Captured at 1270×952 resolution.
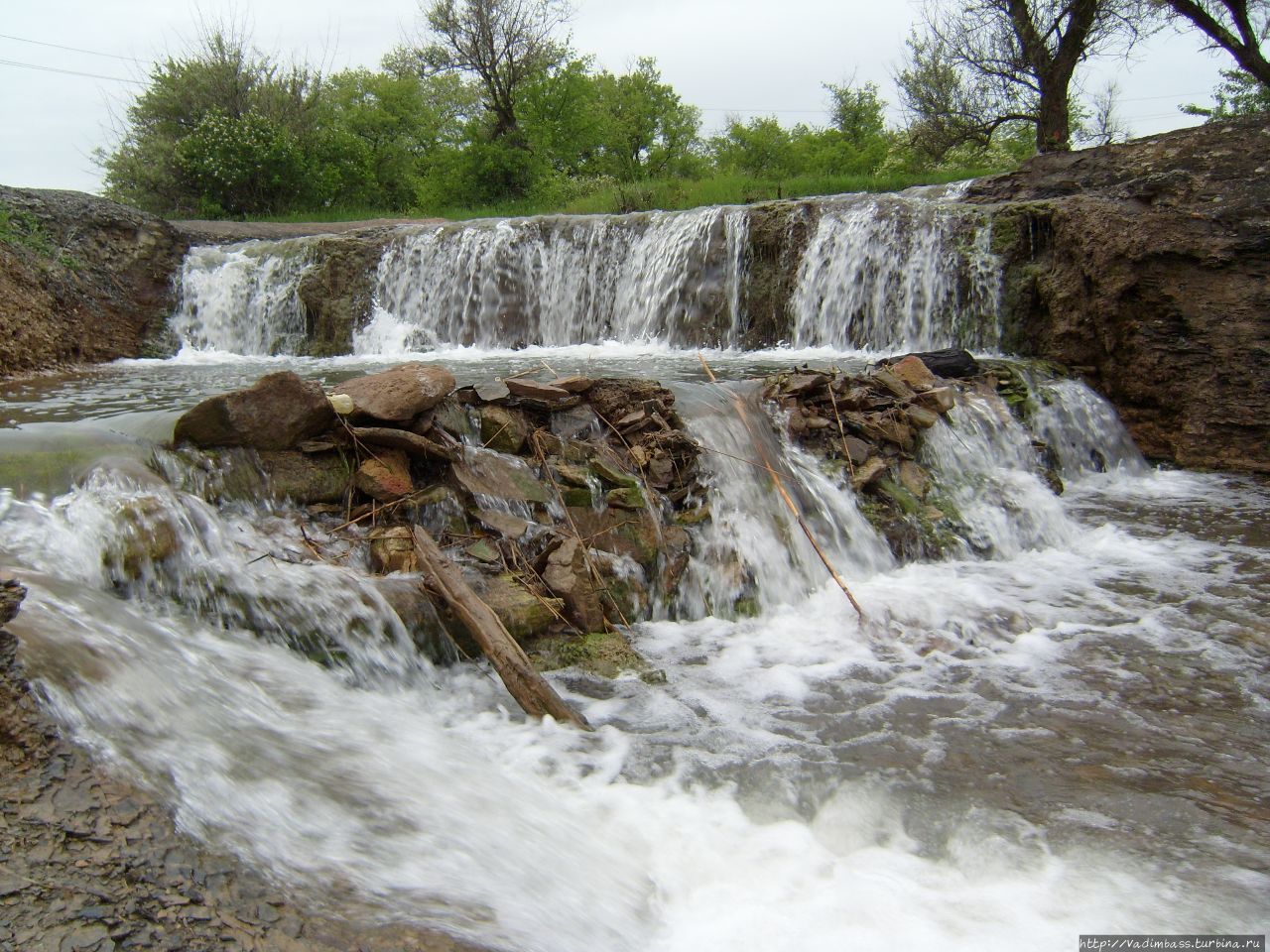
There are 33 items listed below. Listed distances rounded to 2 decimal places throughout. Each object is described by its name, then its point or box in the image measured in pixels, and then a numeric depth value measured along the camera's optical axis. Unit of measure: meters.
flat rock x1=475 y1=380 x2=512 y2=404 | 4.49
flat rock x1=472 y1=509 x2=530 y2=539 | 3.92
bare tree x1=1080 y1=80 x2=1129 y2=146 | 25.13
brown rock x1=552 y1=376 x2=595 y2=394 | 4.74
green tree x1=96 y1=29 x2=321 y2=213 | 18.03
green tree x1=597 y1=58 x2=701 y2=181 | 35.78
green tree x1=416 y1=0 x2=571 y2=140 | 23.94
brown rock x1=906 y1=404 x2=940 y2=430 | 5.57
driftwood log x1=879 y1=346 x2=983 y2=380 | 6.48
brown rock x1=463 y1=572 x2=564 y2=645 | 3.51
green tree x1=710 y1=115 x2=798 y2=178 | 37.84
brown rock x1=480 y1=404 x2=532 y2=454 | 4.41
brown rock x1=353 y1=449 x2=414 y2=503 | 3.91
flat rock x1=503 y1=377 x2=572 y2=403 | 4.58
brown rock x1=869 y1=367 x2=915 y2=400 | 5.67
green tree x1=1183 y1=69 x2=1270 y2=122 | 22.56
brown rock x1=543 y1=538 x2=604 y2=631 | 3.70
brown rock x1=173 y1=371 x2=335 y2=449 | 3.73
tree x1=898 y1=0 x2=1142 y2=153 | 15.61
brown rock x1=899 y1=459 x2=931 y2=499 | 5.22
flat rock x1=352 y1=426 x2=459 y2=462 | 3.97
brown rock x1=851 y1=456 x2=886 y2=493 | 5.01
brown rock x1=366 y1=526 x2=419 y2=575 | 3.61
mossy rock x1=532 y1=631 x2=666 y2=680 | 3.47
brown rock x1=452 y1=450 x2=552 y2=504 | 4.07
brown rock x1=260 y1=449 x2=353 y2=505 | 3.80
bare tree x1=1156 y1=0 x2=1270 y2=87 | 14.40
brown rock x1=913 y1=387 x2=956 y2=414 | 5.71
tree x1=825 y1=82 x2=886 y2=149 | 36.75
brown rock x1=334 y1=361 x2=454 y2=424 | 4.02
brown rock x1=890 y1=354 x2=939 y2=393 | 5.87
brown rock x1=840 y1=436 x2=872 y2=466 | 5.19
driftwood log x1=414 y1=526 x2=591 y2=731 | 3.06
